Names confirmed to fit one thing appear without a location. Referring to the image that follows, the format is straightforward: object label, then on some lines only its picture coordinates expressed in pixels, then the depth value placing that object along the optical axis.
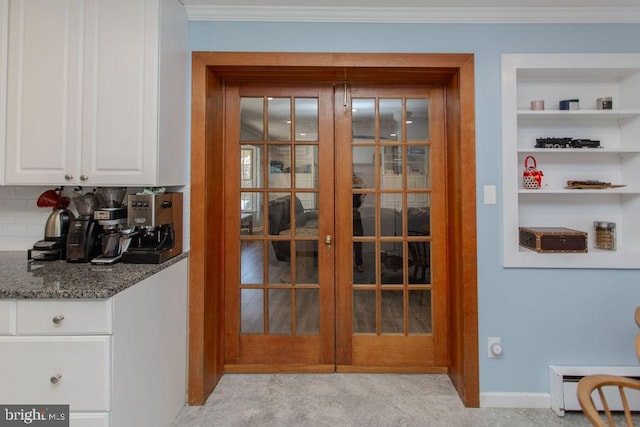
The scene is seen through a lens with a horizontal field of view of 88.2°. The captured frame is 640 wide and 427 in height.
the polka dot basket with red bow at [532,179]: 2.15
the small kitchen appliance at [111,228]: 1.80
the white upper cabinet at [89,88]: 1.82
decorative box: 2.00
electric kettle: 2.00
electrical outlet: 2.10
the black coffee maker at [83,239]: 1.82
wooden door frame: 2.11
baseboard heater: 1.99
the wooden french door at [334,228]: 2.43
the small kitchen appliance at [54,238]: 1.92
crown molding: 2.11
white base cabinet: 1.38
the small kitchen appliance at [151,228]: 1.80
